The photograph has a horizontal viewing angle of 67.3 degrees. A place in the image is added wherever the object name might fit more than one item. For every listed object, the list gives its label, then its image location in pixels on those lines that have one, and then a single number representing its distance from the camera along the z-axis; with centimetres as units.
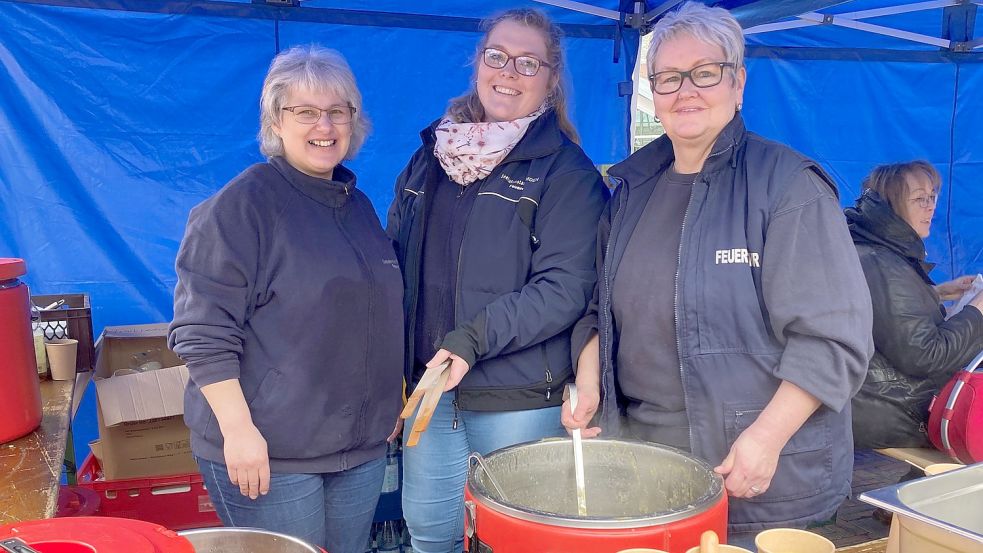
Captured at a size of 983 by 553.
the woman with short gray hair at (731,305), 142
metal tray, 101
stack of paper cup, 255
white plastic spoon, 139
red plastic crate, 290
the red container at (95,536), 82
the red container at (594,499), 105
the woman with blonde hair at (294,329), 158
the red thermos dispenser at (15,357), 170
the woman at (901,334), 289
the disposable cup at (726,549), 92
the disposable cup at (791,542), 96
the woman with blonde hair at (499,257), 187
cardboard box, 288
